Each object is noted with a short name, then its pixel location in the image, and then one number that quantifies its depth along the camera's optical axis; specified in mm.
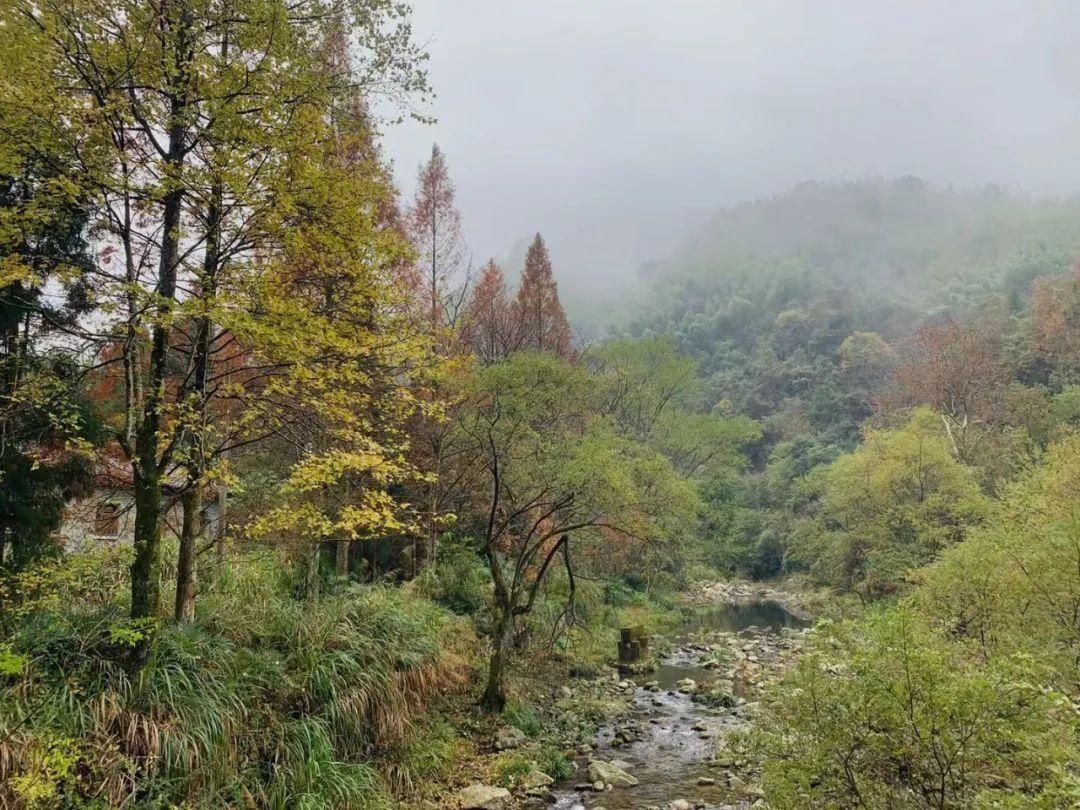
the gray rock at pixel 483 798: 8055
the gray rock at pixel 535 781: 8828
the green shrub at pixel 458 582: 13898
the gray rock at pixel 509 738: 9938
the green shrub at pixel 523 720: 10703
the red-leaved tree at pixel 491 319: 22094
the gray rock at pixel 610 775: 9376
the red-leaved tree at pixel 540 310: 24719
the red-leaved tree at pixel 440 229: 16500
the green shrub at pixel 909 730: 4352
